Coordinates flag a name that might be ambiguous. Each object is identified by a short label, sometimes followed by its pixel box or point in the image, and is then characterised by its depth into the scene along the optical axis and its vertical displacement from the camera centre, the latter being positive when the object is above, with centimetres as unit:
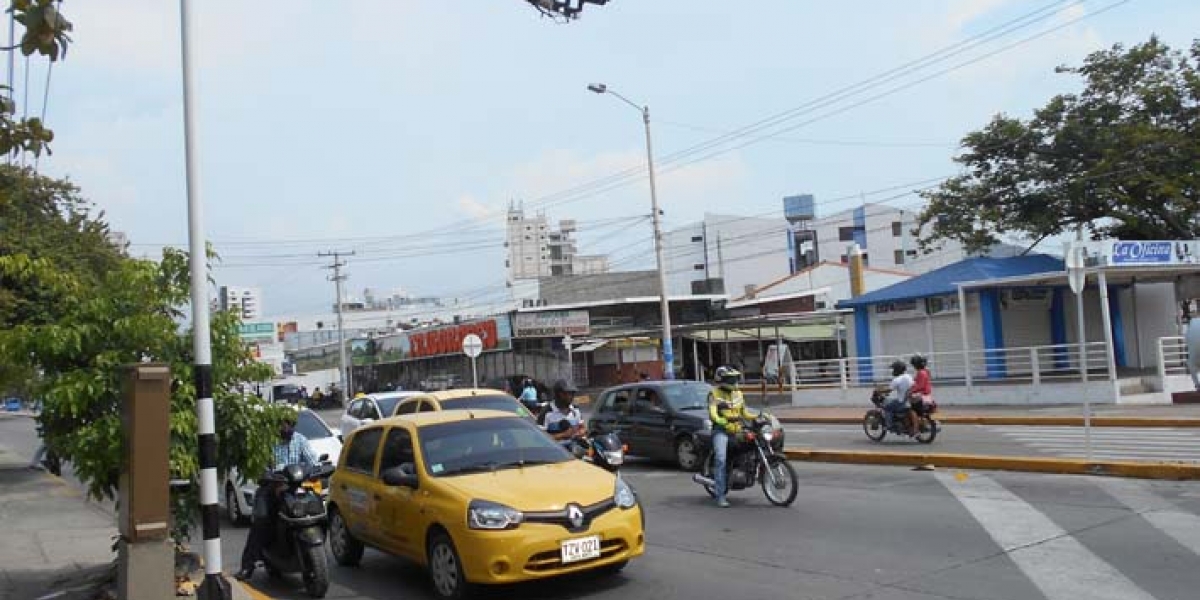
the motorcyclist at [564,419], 1390 -72
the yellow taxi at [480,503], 751 -105
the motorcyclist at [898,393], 1764 -80
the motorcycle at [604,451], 1141 -99
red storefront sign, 4919 +185
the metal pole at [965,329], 2635 +40
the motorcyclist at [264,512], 922 -117
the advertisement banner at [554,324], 4566 +199
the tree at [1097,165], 2872 +522
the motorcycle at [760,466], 1180 -131
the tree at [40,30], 540 +200
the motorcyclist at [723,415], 1188 -68
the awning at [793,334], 4338 +93
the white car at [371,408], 1911 -58
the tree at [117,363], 832 +26
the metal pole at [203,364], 762 +19
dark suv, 1625 -94
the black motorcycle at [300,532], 859 -132
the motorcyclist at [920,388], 1759 -73
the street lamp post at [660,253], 3152 +362
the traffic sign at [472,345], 3150 +86
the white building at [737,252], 7519 +794
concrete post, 765 -75
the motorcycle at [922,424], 1761 -136
